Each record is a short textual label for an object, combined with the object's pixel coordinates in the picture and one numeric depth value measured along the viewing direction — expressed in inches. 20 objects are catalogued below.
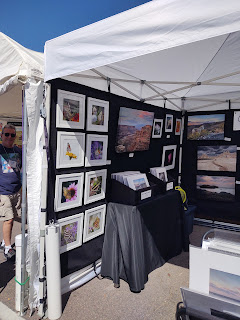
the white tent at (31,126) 76.3
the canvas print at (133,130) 116.0
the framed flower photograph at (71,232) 91.5
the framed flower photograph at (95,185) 101.0
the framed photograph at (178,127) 173.8
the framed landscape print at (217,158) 164.1
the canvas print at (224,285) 43.0
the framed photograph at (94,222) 102.0
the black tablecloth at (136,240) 97.8
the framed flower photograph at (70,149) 87.4
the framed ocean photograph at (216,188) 165.5
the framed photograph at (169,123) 159.3
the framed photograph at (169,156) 160.2
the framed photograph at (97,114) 98.2
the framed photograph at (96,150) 99.8
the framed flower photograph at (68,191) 88.7
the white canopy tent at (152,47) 49.3
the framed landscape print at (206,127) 165.8
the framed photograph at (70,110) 85.5
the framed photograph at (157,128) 146.0
